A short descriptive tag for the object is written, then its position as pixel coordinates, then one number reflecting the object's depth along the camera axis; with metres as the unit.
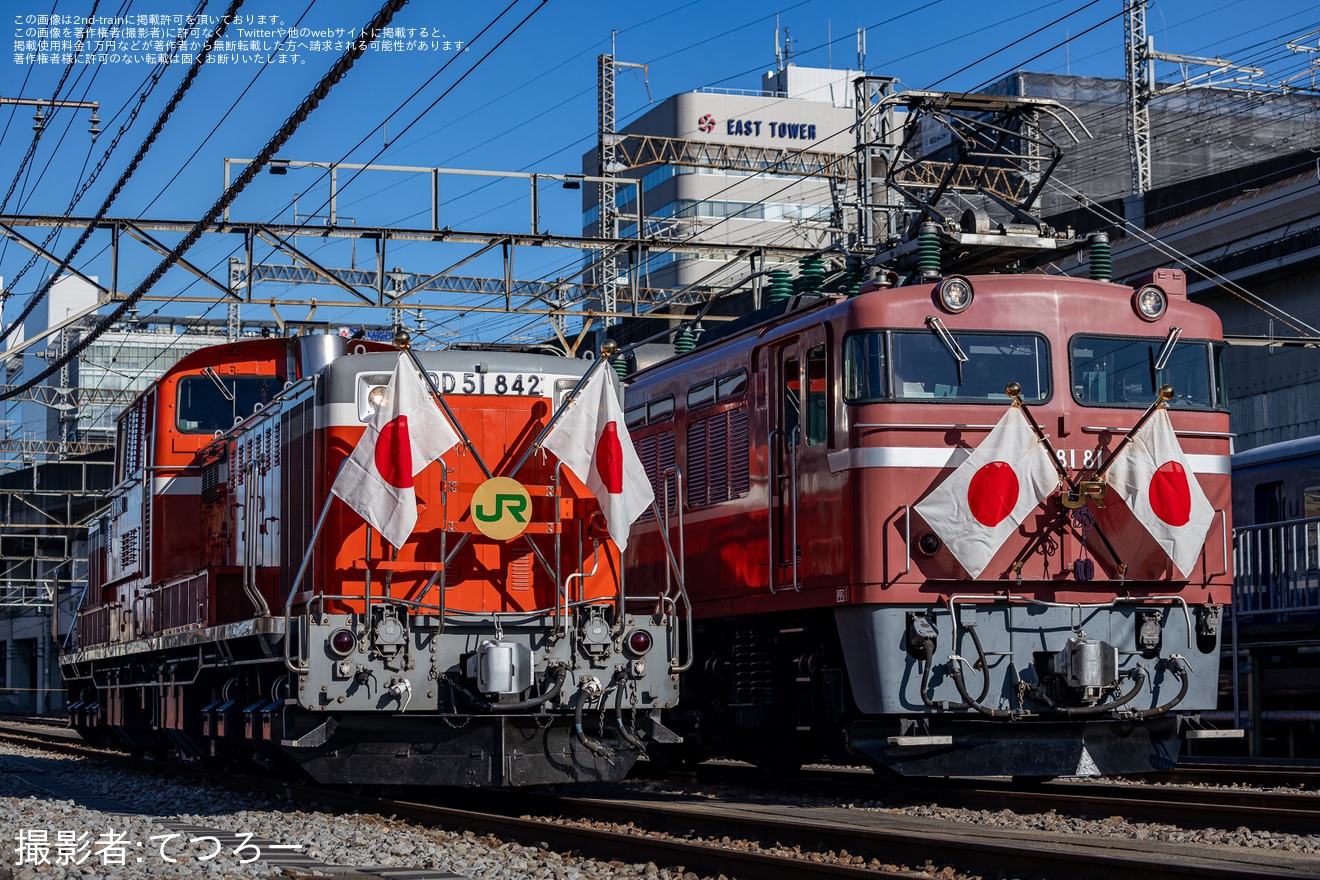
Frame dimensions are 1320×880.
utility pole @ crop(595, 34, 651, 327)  41.28
